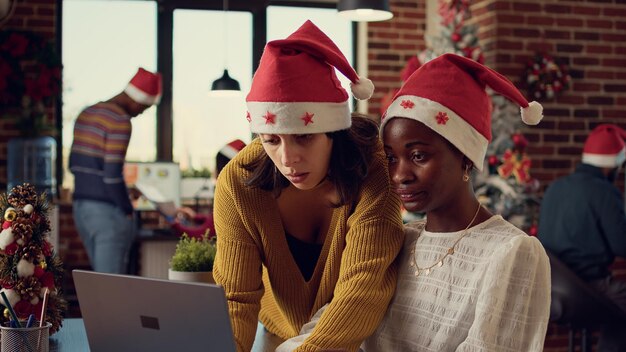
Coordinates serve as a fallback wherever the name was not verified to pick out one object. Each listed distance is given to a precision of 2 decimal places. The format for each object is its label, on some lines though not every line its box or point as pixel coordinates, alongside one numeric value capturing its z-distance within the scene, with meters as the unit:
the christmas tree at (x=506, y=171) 4.30
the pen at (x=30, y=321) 1.56
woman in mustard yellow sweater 1.60
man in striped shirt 4.66
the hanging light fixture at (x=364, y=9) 4.10
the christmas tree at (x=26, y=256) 1.73
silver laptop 1.29
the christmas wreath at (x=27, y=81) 5.46
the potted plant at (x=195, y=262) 2.11
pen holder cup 1.52
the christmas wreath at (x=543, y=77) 4.69
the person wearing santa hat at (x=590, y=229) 3.98
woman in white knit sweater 1.41
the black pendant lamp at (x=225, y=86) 5.87
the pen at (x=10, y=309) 1.53
